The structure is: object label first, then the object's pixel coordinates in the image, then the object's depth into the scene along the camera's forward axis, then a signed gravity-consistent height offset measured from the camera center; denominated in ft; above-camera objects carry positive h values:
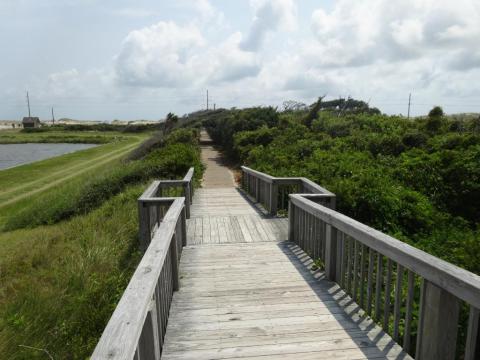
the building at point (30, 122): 362.94 -1.56
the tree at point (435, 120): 56.29 +0.17
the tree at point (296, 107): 127.77 +4.76
